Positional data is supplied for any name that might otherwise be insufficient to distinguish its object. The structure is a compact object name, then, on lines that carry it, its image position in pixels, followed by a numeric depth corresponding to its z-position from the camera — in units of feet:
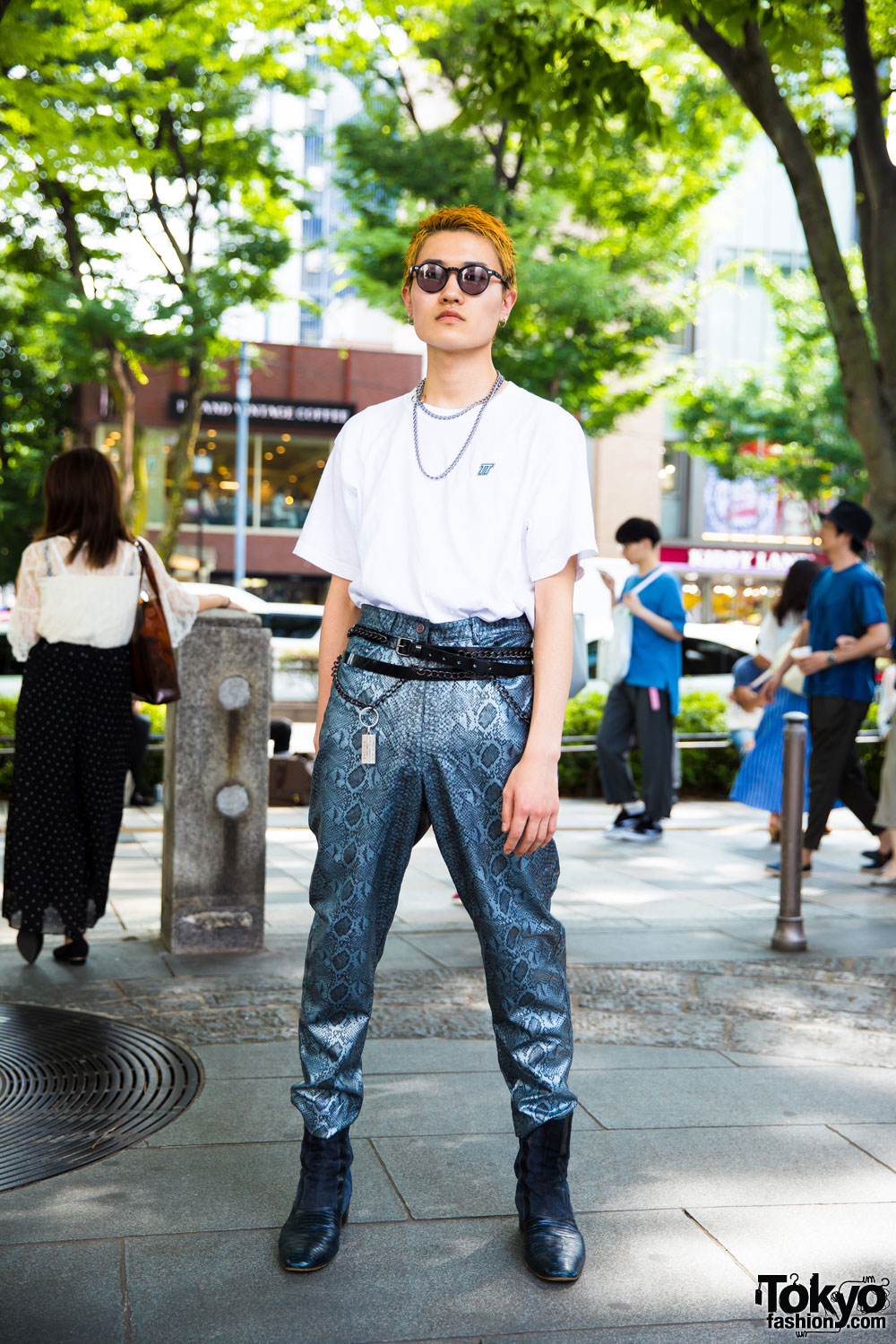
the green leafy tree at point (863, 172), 24.38
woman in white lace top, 16.34
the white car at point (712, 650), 50.31
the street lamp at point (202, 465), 92.67
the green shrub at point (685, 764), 37.81
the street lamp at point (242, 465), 99.91
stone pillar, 17.39
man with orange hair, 8.65
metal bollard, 18.69
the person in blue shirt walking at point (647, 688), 28.04
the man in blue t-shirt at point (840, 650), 23.41
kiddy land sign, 130.31
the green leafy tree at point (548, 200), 59.06
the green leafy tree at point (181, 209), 49.42
